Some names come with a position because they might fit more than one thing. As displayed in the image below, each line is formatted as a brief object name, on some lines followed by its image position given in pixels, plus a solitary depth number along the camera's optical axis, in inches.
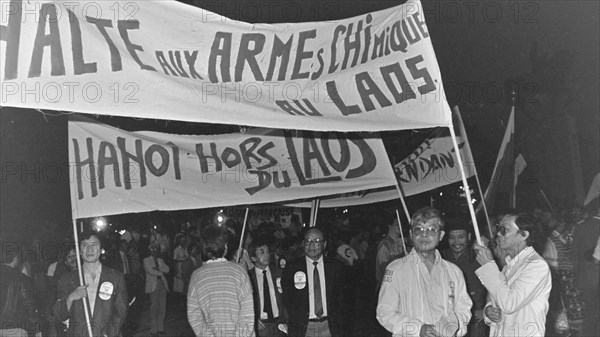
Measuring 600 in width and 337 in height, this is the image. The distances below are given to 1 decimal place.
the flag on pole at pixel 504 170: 427.2
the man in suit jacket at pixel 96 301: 297.4
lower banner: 341.4
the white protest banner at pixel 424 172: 456.1
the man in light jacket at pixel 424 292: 242.4
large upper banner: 234.5
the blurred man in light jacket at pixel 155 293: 557.3
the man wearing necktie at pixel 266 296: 354.9
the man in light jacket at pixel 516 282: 236.5
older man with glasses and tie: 329.1
